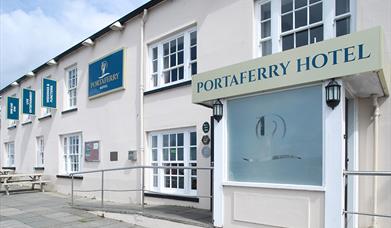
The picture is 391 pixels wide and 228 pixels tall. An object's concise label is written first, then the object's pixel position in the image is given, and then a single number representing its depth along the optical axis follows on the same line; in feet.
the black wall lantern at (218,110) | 20.49
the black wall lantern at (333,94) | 15.93
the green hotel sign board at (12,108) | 64.44
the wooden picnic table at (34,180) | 47.01
